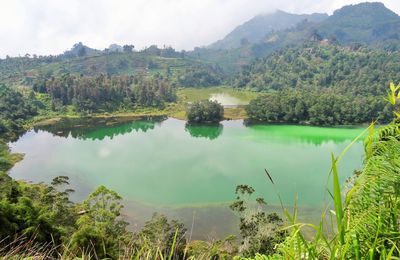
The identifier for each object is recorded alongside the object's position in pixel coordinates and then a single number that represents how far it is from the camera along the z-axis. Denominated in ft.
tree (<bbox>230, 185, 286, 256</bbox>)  48.55
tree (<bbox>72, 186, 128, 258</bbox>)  41.77
